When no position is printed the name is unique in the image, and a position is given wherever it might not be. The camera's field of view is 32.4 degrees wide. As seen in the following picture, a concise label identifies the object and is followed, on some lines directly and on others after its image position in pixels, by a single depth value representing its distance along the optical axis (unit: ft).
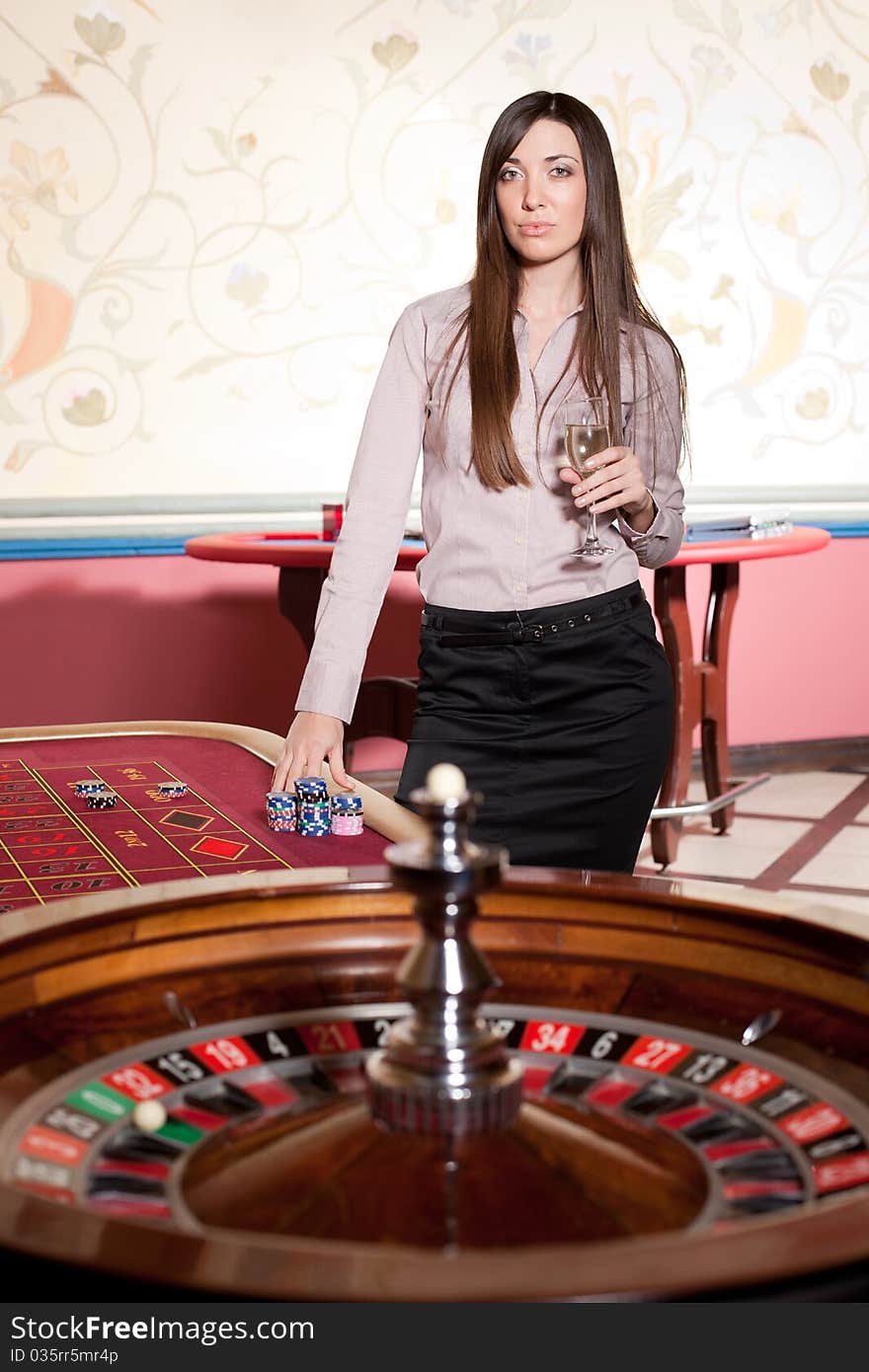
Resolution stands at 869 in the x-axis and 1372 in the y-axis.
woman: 6.63
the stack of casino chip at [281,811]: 4.57
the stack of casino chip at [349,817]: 4.43
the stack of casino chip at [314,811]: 4.46
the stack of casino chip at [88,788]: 5.13
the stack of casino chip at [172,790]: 5.18
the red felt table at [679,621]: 11.07
